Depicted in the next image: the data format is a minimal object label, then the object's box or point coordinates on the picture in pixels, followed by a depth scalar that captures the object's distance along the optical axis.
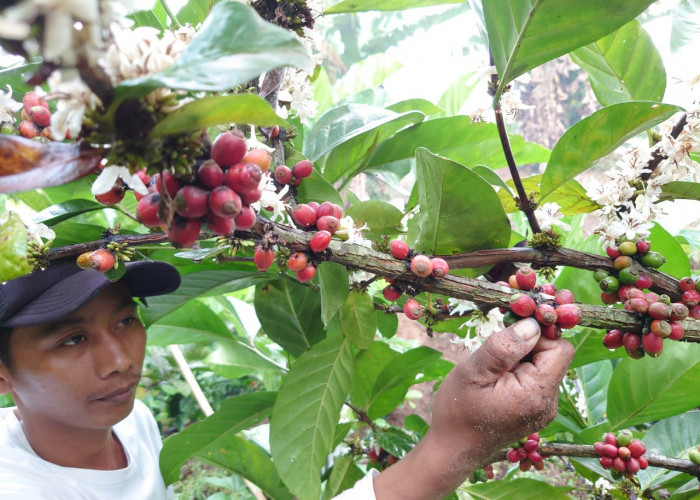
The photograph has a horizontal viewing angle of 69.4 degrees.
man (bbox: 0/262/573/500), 0.75
